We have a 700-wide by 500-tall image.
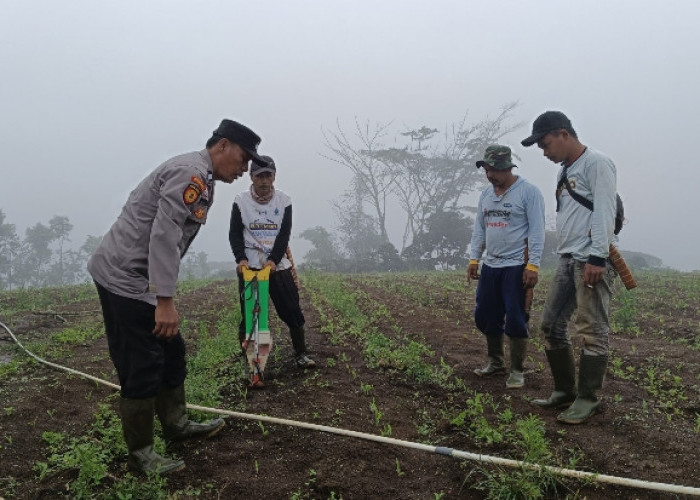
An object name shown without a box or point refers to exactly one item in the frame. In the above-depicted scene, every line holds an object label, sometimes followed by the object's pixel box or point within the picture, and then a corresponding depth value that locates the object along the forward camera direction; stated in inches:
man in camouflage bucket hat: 165.2
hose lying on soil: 92.1
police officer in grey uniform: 102.3
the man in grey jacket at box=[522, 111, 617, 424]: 132.0
